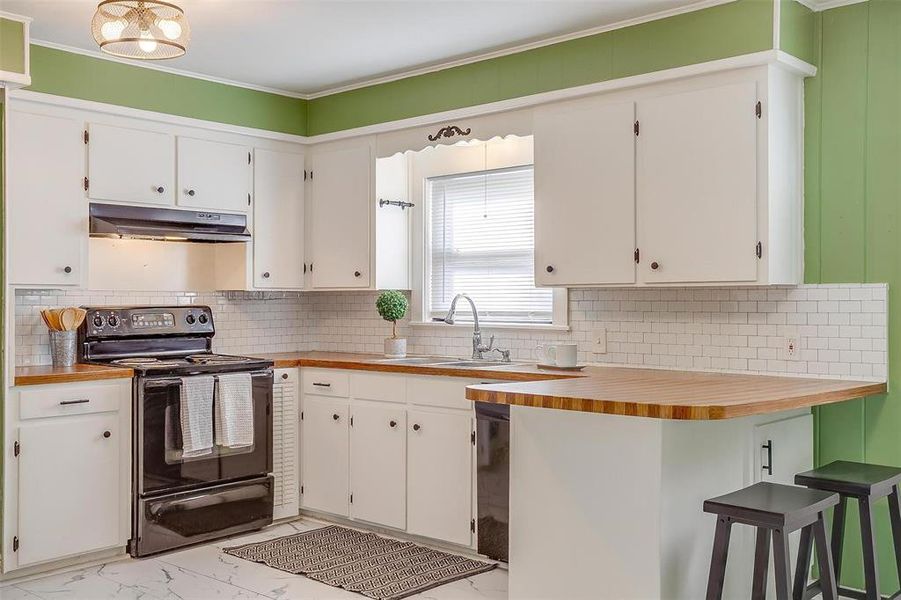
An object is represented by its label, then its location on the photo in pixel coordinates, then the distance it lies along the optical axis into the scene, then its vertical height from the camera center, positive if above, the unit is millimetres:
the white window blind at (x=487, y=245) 4883 +294
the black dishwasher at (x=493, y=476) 3992 -809
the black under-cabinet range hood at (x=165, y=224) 4512 +383
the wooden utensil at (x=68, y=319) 4398 -115
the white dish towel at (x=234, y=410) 4520 -583
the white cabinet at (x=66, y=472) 3955 -807
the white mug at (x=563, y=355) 4199 -273
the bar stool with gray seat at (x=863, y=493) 3076 -681
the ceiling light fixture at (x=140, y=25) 3215 +982
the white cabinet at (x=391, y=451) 4273 -792
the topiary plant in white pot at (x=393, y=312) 5016 -88
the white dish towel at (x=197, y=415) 4379 -589
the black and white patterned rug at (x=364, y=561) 3898 -1248
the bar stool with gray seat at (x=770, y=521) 2598 -662
